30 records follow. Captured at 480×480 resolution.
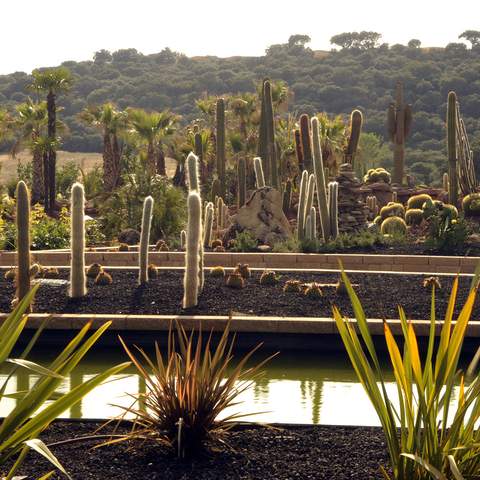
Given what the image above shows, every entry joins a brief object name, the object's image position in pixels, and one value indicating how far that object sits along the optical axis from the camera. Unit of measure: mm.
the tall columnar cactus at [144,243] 12000
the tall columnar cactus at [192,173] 11188
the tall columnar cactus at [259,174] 18750
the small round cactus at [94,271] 12586
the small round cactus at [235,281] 11688
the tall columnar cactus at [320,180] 16359
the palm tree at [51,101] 29734
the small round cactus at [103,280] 12117
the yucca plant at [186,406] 5426
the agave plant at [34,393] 3664
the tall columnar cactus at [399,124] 27359
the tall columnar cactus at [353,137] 20636
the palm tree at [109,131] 32469
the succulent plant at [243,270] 12336
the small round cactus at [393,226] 19188
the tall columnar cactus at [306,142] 19312
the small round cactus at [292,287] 11601
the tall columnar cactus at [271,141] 21250
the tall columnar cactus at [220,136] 23516
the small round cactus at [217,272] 12500
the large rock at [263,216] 17875
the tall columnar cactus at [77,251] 11258
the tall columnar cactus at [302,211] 17016
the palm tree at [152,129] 33469
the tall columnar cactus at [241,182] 21438
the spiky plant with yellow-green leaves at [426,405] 4090
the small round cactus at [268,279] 12031
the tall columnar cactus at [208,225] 16031
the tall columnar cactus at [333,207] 17203
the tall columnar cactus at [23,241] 9922
